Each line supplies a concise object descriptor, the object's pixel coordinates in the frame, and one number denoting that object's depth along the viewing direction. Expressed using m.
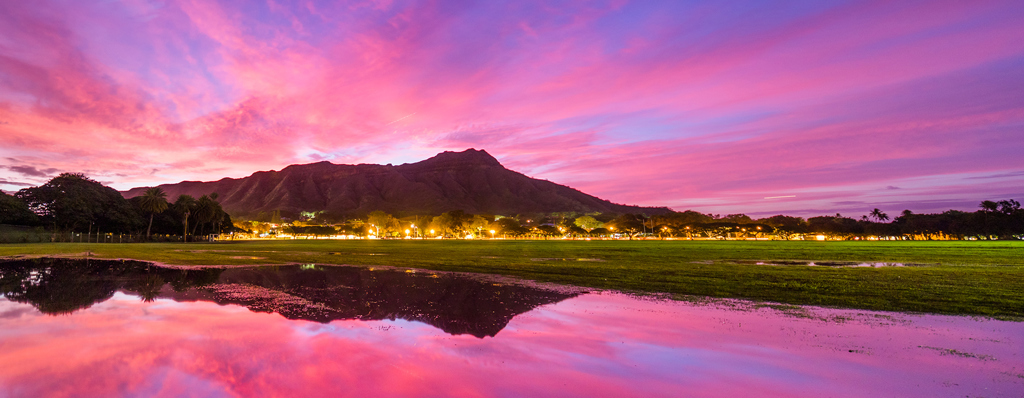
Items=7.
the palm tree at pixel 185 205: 118.00
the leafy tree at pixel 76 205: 90.25
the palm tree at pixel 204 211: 118.19
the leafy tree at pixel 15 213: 79.94
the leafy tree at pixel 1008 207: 160.94
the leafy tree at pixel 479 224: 159.75
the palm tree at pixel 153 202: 105.62
